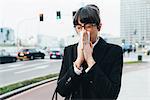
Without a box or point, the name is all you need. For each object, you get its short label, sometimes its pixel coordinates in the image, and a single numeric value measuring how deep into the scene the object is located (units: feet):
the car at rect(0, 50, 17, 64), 68.27
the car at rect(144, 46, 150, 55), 103.58
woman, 4.27
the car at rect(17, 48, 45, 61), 81.84
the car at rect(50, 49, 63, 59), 79.94
